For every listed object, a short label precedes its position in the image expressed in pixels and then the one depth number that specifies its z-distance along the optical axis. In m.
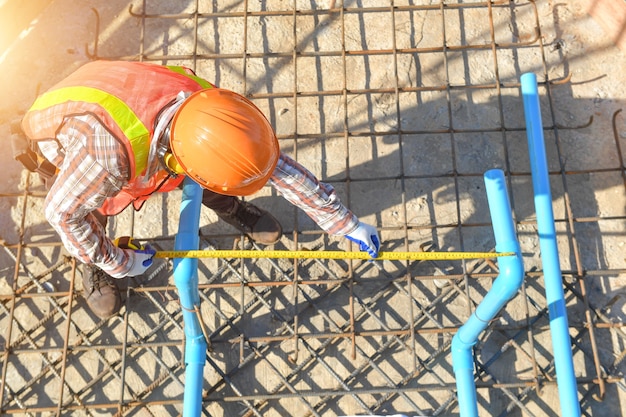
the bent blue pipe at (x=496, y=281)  3.11
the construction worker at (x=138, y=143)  2.80
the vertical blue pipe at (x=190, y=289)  3.19
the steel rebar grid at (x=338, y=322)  4.31
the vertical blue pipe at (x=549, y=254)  3.95
